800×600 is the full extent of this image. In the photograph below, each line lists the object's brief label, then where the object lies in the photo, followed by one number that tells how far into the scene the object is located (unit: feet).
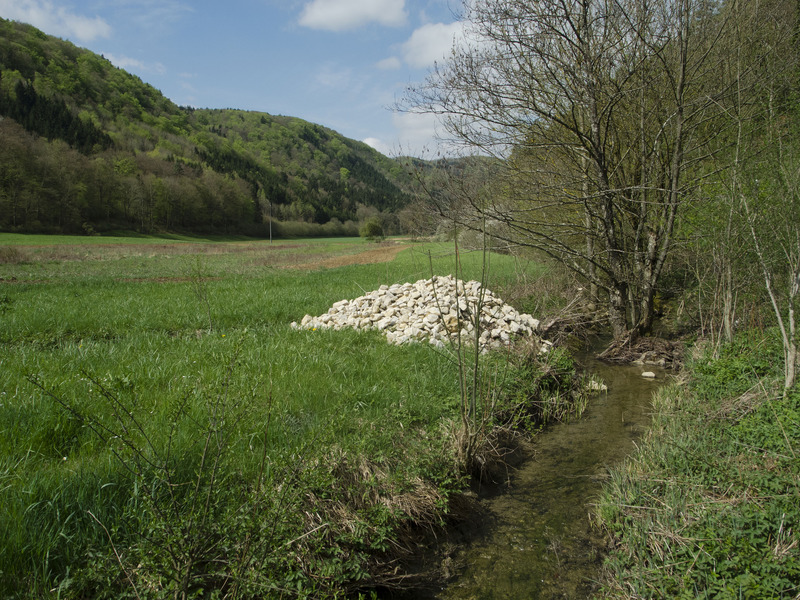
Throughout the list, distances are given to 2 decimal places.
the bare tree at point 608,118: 23.13
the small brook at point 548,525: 9.93
